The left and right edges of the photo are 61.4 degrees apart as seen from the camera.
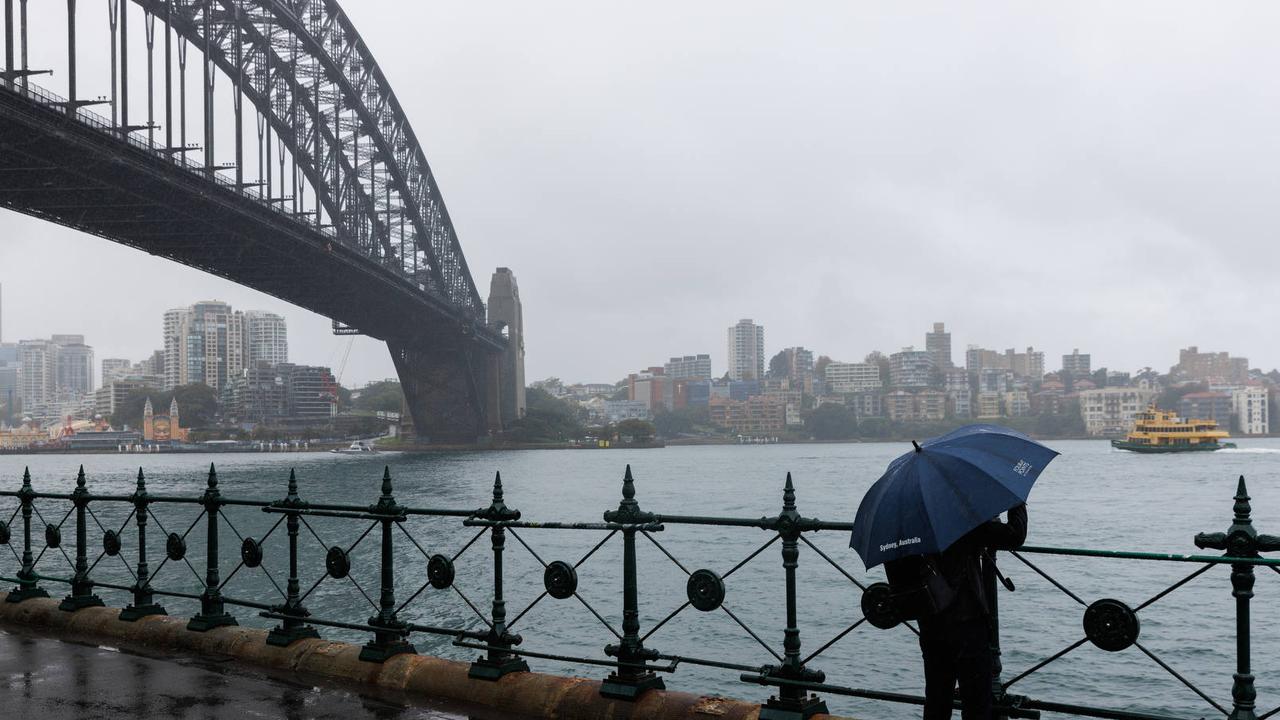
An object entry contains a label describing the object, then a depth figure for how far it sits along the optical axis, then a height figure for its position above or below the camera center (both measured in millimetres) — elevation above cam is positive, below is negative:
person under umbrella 3395 -458
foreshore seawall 4961 -1423
